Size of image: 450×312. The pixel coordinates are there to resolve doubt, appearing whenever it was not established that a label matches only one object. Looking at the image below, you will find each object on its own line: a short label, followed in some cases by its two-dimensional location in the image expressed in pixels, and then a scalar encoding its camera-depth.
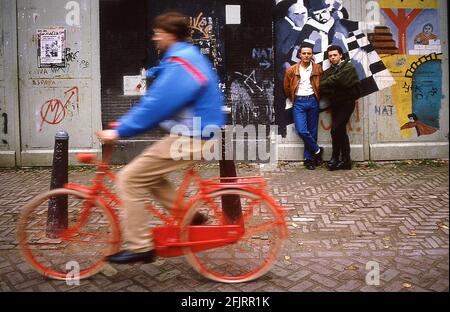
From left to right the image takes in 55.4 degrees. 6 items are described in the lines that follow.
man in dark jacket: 7.41
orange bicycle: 3.32
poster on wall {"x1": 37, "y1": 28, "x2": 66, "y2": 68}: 8.23
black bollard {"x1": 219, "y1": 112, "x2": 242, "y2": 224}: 3.41
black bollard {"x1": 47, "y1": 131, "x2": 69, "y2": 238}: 4.12
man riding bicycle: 3.07
